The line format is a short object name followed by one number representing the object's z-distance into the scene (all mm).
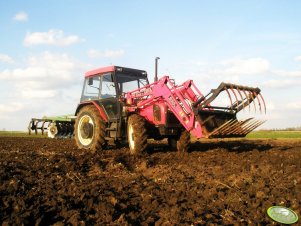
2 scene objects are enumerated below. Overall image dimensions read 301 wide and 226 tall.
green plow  14905
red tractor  5951
